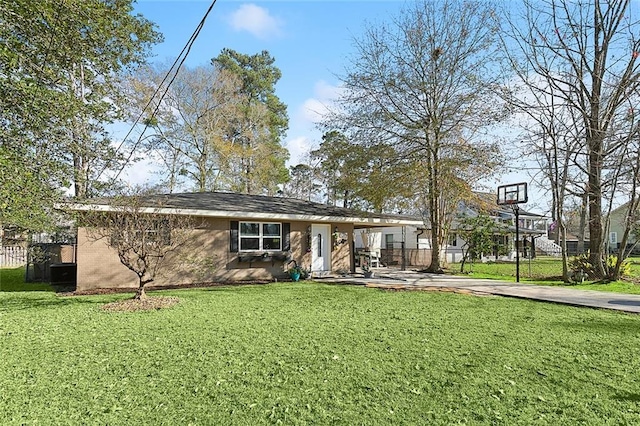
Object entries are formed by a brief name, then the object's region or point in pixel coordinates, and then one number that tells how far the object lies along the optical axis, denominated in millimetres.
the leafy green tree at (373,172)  15547
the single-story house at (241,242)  10953
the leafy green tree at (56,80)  6832
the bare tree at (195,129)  21672
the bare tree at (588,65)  12136
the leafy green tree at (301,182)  33281
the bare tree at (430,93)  14555
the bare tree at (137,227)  8168
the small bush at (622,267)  13200
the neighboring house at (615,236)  36534
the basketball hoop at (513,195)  13916
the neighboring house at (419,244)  19766
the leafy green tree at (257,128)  24969
